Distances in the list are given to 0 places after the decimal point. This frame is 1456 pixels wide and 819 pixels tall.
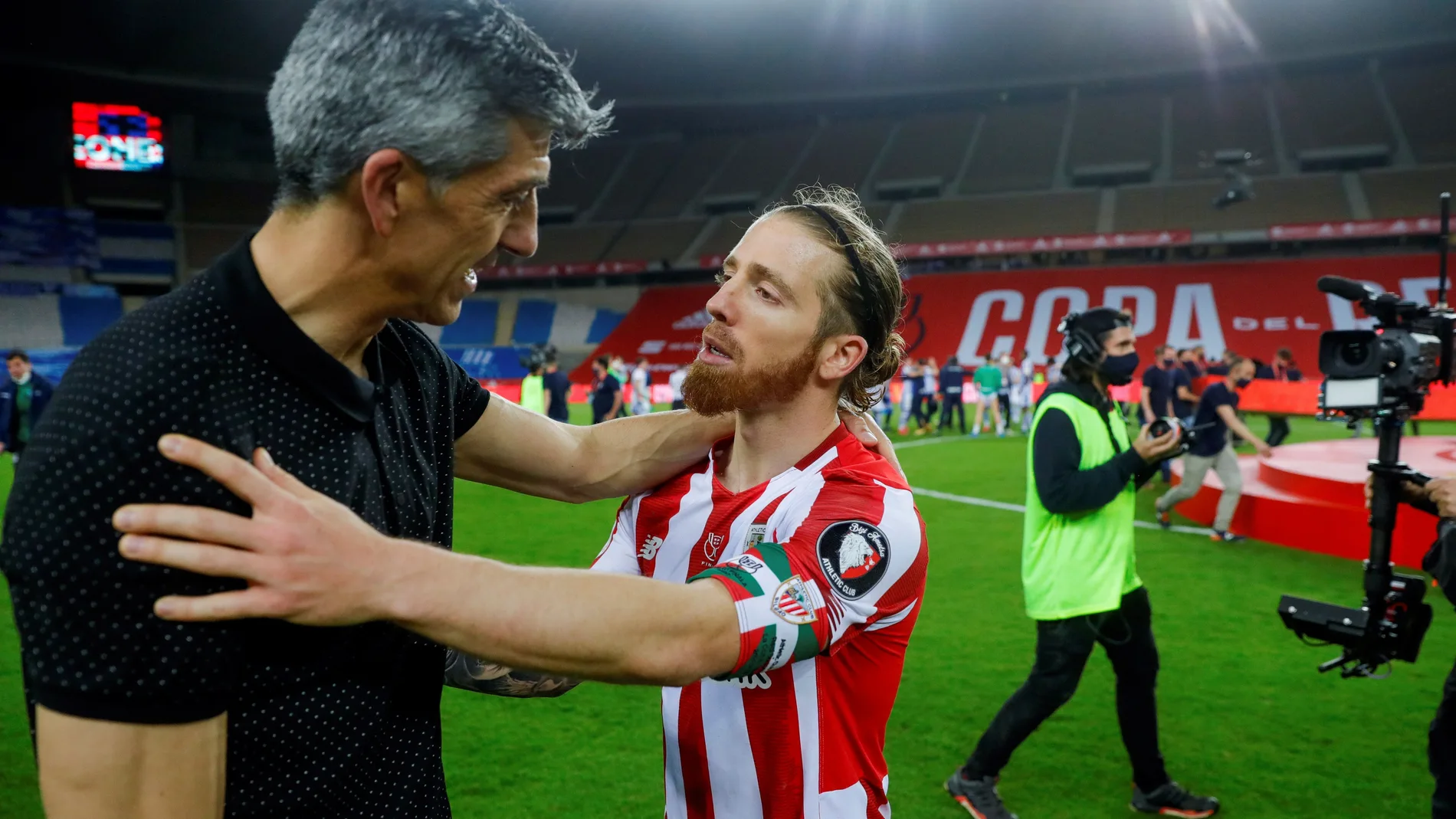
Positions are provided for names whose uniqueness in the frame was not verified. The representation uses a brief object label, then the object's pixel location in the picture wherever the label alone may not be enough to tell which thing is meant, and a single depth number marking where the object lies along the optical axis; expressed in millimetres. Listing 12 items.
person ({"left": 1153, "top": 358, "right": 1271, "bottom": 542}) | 10172
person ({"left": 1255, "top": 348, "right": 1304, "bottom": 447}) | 16750
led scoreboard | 39125
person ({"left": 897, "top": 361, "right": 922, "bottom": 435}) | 21438
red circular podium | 8812
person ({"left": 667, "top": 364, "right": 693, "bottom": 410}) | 25367
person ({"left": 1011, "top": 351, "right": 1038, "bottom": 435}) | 21922
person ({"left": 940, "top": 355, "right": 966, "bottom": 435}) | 21656
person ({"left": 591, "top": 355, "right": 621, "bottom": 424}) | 16641
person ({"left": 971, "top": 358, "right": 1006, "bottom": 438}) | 21094
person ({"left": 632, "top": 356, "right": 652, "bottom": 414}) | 22734
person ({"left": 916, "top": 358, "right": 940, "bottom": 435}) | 21719
